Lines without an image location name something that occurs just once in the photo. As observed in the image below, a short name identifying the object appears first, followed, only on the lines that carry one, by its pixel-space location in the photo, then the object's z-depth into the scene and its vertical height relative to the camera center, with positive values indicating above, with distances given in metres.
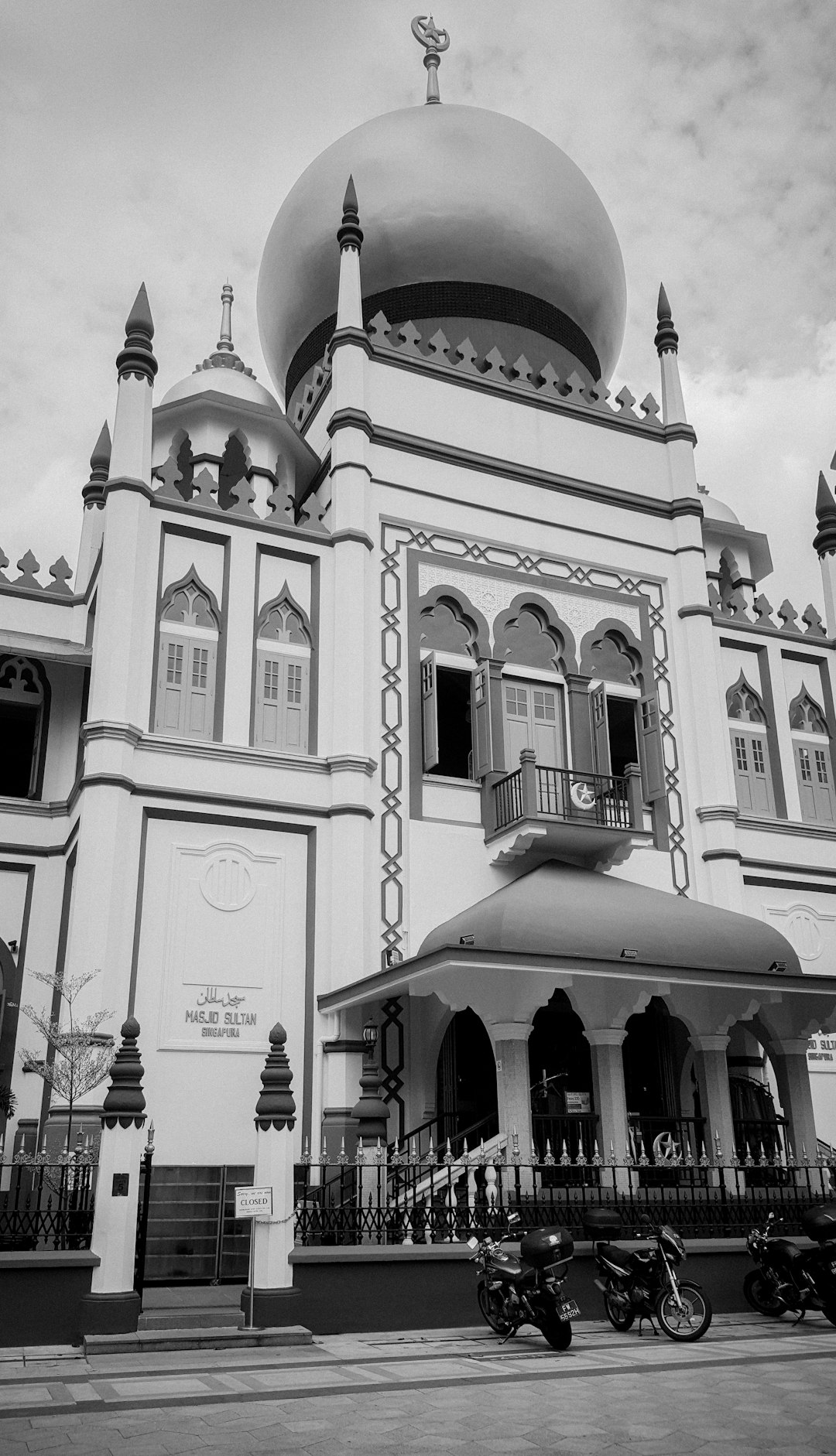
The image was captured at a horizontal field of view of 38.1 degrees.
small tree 11.47 +1.47
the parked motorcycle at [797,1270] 9.68 -0.52
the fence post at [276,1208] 9.17 +0.02
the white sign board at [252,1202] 9.12 +0.06
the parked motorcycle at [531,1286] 8.67 -0.54
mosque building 12.59 +5.54
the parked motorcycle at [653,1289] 9.09 -0.61
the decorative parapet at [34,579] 15.74 +7.76
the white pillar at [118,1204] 8.77 +0.06
